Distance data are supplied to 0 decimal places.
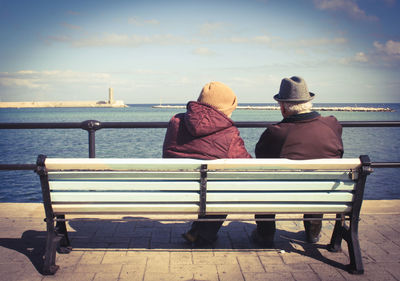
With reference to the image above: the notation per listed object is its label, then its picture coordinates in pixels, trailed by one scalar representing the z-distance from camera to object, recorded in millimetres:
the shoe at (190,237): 3076
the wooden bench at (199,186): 2418
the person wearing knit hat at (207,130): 2693
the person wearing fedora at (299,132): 2705
